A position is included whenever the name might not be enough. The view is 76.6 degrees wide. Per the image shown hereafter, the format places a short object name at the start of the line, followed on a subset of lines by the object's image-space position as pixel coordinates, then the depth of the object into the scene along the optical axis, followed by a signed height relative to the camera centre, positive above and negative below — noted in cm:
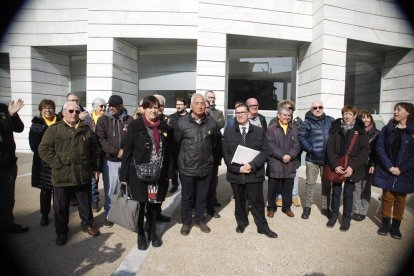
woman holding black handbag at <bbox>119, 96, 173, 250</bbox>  350 -50
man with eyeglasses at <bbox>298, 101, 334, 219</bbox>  473 -39
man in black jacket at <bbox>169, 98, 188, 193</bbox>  576 +23
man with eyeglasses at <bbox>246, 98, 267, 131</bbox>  513 +16
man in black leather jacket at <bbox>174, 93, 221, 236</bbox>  396 -55
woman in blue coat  396 -61
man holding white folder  399 -67
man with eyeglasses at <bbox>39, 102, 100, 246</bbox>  358 -57
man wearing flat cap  415 -33
